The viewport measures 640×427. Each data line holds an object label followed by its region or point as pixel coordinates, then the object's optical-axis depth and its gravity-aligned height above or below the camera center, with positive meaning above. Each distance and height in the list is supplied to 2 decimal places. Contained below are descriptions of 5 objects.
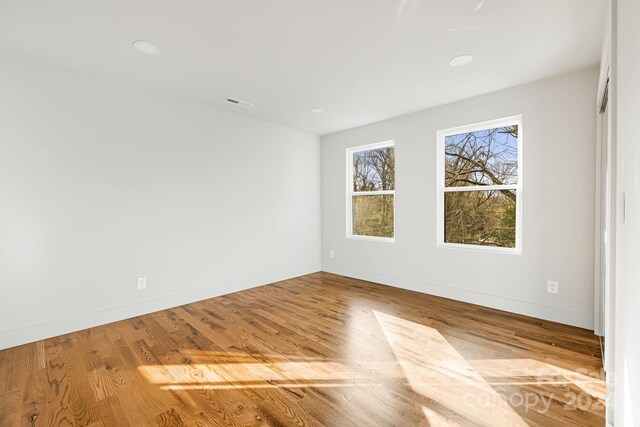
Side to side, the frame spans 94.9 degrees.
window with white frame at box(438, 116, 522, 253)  3.26 +0.29
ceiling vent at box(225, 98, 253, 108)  3.54 +1.33
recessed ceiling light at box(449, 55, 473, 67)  2.51 +1.31
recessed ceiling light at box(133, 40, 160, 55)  2.30 +1.31
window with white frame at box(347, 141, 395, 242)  4.44 +0.30
